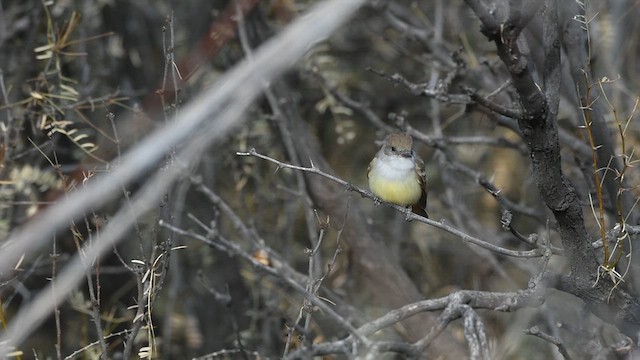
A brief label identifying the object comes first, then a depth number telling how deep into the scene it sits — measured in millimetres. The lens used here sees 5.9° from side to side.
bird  6699
